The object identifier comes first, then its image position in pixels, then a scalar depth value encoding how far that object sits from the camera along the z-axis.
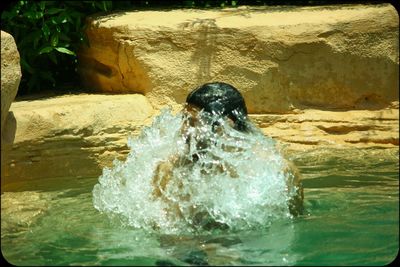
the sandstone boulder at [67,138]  13.39
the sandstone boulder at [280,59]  15.73
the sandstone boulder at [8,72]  12.51
